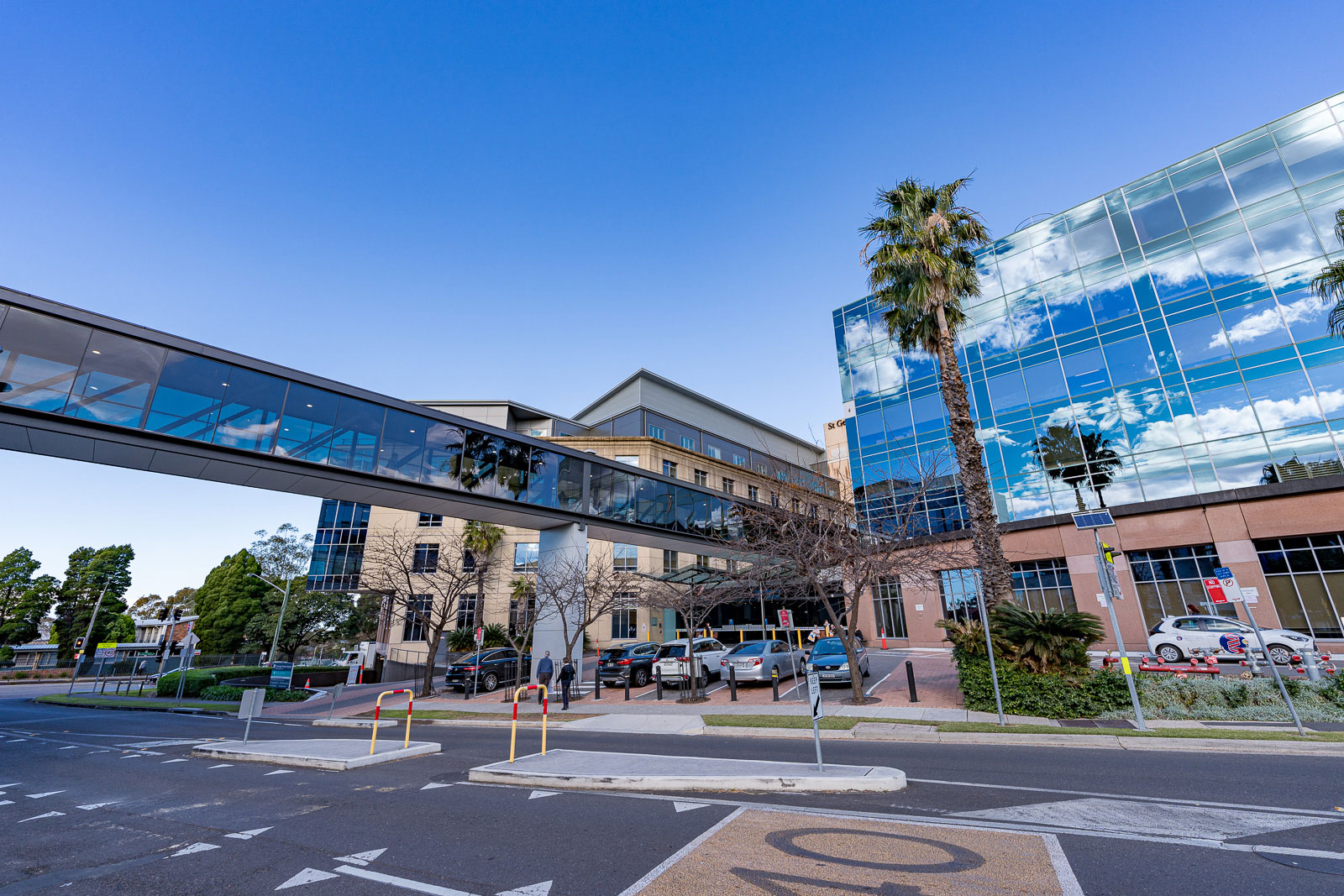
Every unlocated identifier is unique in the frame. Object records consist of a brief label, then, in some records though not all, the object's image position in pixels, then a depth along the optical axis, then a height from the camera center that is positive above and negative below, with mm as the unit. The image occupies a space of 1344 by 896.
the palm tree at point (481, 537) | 41469 +7305
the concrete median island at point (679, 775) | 7305 -1901
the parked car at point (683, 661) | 20781 -904
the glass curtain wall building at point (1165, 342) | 24328 +13676
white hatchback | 17391 -424
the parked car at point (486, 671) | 23469 -1295
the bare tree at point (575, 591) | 21922 +1852
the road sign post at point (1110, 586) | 11047 +840
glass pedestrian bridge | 13648 +6176
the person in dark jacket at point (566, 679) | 18562 -1312
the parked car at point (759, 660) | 20156 -889
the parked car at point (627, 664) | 23281 -1093
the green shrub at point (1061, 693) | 12742 -1405
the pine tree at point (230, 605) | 51094 +3480
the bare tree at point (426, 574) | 23469 +3663
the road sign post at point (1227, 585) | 12508 +880
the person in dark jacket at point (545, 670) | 18672 -1013
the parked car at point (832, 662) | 19250 -957
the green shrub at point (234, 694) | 26125 -2244
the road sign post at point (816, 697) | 7699 -852
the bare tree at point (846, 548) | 16031 +2419
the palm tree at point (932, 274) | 16812 +11389
